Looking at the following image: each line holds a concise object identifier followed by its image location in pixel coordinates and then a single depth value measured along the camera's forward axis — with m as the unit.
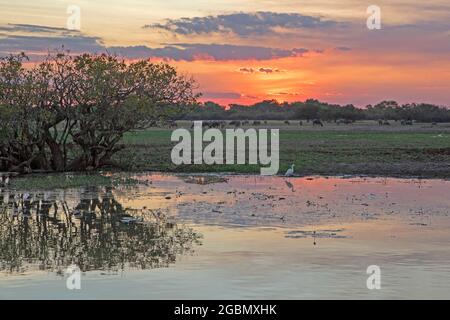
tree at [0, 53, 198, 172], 36.06
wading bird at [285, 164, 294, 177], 36.47
